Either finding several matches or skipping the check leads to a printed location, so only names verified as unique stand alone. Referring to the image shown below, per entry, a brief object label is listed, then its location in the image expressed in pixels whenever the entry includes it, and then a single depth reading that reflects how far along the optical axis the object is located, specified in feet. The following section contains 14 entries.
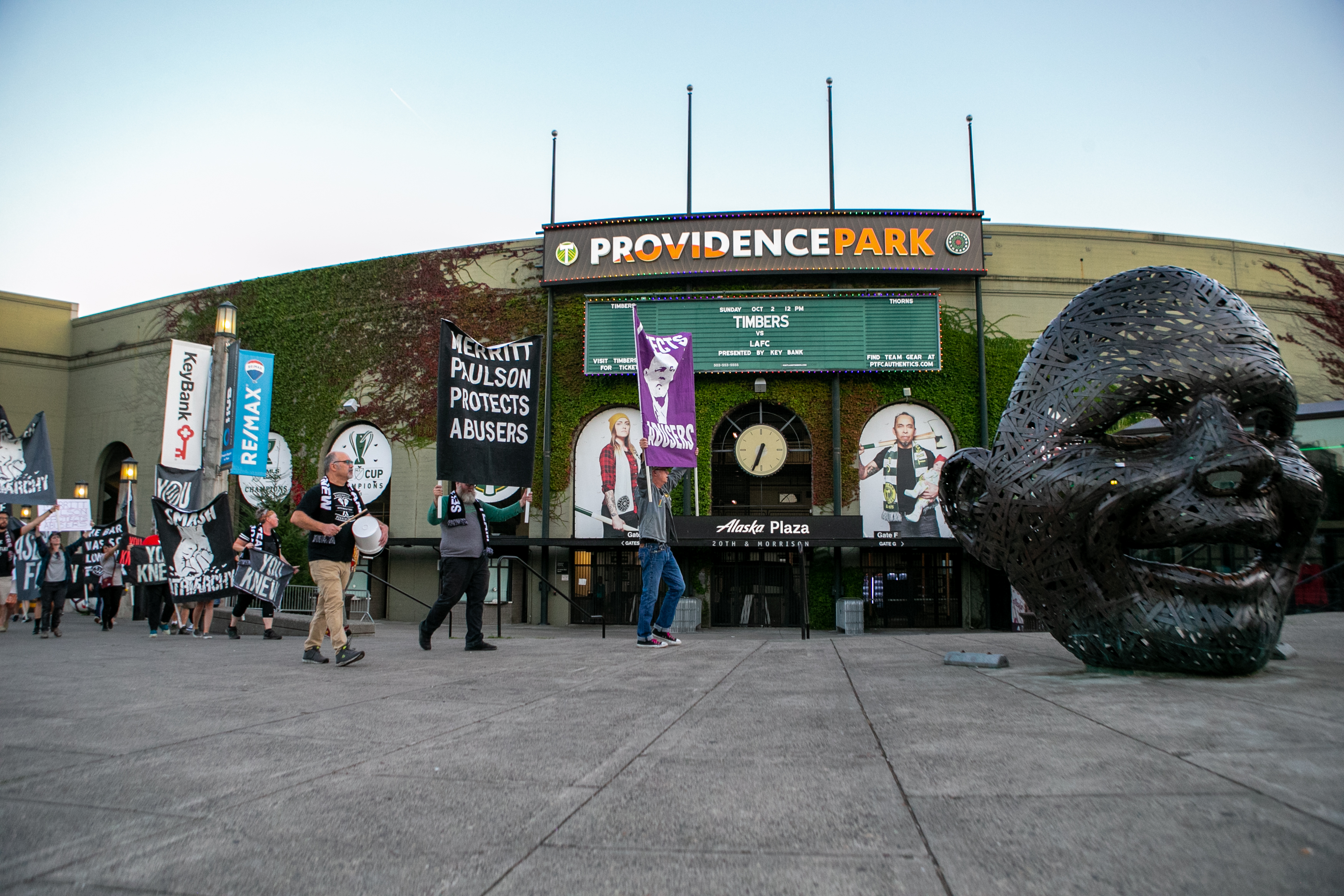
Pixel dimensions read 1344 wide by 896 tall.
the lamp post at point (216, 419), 45.01
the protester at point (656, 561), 29.04
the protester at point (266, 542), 38.14
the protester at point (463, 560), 26.23
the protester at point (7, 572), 36.42
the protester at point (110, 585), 41.88
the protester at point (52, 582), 36.99
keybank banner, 61.72
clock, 69.92
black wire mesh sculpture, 15.14
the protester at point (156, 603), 38.96
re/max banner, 58.34
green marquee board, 67.31
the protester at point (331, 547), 21.36
